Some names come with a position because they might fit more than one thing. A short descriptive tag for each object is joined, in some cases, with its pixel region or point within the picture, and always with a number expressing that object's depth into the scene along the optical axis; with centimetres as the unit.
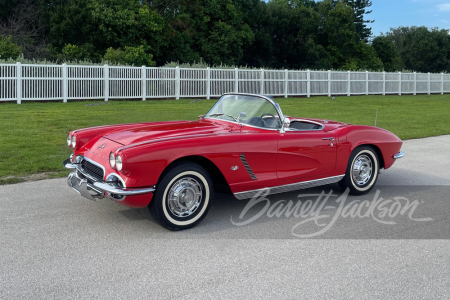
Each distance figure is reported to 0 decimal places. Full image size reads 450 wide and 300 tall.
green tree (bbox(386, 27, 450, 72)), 8812
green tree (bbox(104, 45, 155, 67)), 2867
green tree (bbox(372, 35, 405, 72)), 7344
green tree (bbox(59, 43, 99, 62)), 3334
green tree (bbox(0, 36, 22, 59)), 2359
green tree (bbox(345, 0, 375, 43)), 7750
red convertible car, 464
